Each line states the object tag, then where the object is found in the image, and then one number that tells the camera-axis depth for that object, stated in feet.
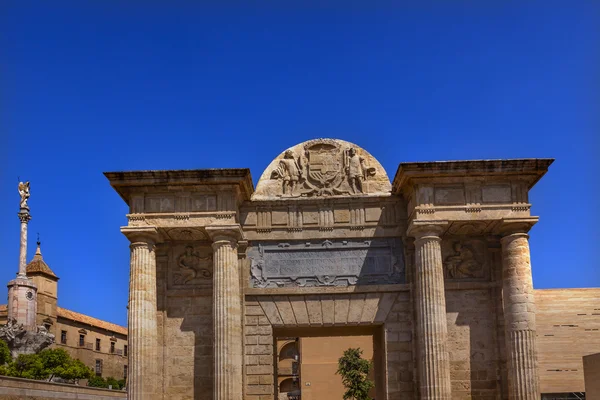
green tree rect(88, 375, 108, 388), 162.09
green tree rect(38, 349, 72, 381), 134.41
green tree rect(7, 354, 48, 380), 129.49
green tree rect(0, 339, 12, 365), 129.59
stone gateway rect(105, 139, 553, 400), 52.60
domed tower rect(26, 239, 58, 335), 181.68
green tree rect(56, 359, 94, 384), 134.84
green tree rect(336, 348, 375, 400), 147.23
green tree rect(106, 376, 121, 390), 172.12
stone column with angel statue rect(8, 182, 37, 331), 160.35
